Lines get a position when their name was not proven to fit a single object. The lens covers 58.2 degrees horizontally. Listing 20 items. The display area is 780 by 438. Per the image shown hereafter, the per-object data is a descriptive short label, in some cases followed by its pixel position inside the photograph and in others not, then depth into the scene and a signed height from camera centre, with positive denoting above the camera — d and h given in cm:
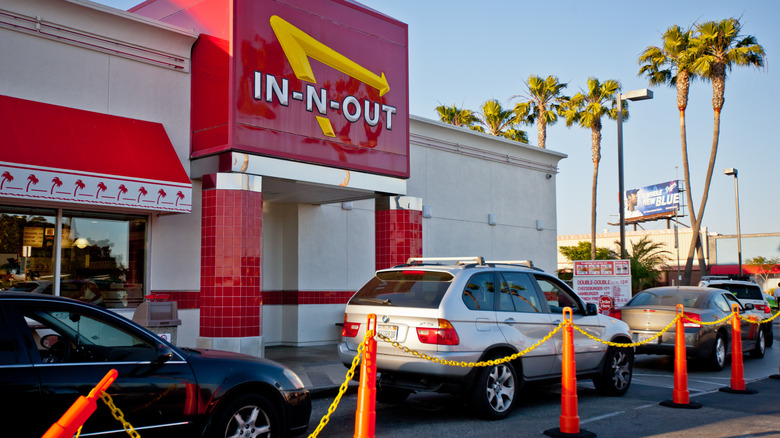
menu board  1574 -39
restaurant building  1052 +194
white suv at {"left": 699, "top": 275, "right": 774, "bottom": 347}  1741 -65
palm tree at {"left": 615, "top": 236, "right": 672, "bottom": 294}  3197 -19
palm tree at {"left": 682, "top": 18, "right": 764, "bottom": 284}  3012 +924
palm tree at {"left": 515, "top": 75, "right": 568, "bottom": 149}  3638 +847
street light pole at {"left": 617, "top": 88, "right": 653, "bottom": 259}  1691 +367
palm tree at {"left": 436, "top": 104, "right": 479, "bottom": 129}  3678 +787
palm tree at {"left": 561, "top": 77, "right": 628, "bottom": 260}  3556 +825
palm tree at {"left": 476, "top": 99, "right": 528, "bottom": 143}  3666 +767
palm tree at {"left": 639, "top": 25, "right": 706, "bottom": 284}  3136 +921
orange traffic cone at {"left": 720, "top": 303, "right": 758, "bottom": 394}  1003 -141
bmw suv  761 -70
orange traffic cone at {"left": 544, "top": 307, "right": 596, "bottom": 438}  703 -133
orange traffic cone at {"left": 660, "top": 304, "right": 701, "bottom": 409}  873 -140
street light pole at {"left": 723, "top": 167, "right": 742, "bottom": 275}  3303 +441
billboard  6181 +585
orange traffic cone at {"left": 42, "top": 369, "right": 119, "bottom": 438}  313 -68
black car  477 -85
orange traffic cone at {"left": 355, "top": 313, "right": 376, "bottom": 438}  507 -96
